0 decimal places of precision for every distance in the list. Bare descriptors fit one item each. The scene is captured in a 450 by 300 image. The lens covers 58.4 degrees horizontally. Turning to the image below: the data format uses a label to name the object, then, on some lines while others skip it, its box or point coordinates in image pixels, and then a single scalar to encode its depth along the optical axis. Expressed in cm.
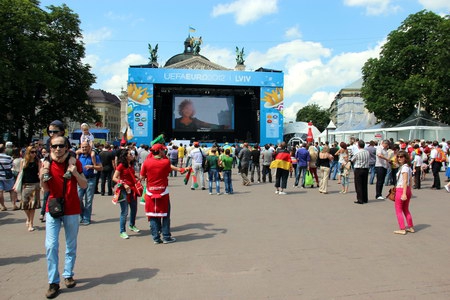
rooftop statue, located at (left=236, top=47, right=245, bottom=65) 5478
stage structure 3219
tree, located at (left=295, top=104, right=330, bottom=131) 10500
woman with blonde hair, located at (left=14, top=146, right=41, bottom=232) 806
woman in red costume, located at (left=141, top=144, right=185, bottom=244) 673
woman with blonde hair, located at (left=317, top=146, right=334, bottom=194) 1338
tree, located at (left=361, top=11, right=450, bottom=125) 3528
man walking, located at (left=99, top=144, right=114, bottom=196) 1341
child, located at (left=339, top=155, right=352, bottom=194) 1369
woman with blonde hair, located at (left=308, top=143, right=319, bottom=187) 1535
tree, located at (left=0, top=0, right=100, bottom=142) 2794
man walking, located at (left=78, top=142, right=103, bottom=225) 848
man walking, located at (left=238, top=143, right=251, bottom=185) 1592
